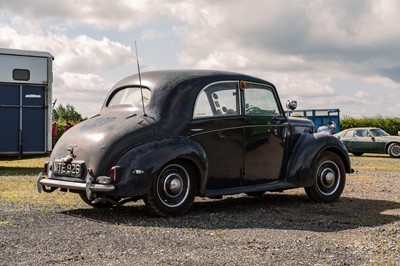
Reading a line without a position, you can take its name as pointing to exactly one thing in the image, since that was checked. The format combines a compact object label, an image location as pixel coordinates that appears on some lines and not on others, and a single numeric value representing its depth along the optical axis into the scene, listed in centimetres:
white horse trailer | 1482
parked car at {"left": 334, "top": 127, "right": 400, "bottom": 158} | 2536
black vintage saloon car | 734
